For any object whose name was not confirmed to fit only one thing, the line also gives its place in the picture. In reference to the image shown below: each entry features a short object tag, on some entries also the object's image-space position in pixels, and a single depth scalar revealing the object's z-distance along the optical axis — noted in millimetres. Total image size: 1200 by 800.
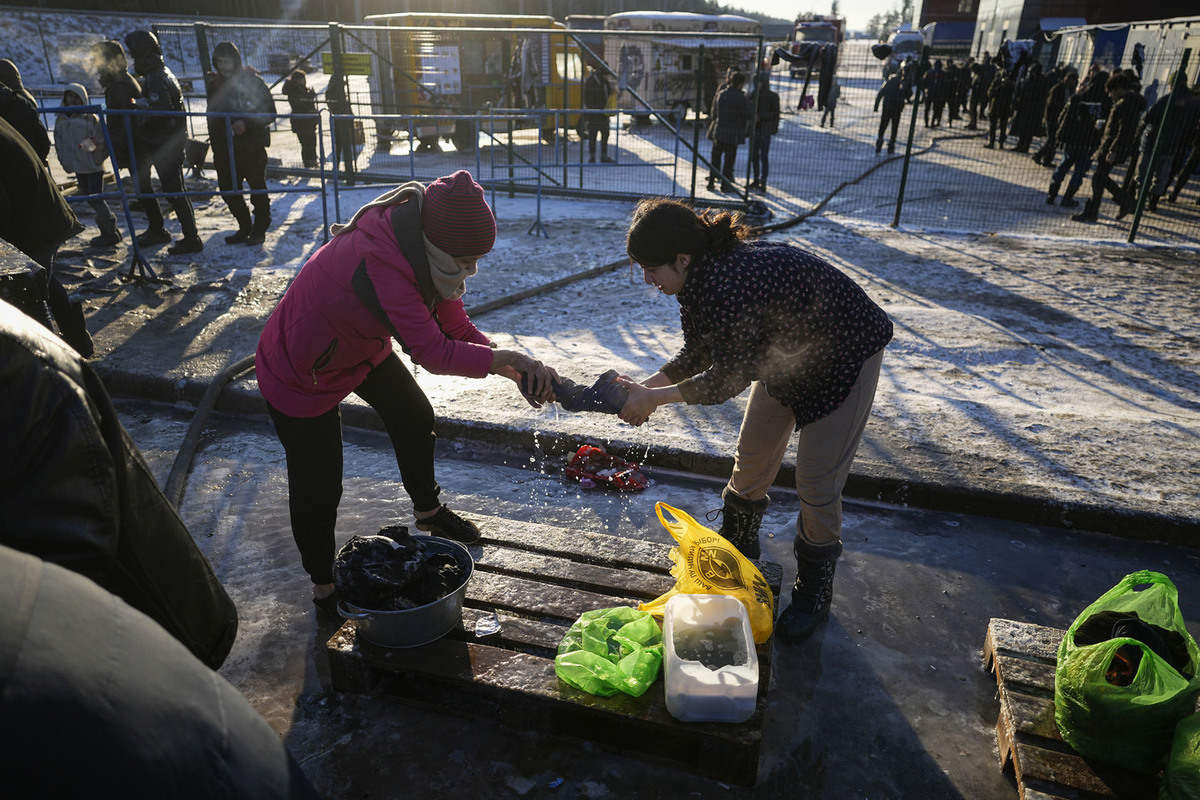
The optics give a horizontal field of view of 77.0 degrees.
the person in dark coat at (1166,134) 8961
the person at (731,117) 11500
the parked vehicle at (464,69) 15469
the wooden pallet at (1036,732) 2100
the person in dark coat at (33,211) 4555
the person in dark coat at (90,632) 769
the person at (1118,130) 10016
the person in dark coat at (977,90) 21234
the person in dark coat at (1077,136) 10766
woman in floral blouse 2480
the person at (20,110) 6352
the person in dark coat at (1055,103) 13859
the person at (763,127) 11828
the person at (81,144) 7445
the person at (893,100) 14953
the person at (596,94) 14547
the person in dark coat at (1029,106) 15594
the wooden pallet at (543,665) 2236
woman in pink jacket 2465
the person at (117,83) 7391
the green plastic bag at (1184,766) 1915
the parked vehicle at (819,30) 37844
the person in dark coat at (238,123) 7617
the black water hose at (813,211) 9682
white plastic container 2197
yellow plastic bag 2609
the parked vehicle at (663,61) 19609
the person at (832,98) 20828
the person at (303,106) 11617
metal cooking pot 2477
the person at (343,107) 11180
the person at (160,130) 7285
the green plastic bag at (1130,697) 2082
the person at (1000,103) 17438
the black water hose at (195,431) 3787
